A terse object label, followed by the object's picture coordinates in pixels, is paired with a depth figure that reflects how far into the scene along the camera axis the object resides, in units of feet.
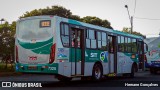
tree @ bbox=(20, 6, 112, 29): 147.15
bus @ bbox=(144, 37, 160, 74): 92.63
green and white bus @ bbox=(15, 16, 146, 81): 49.49
